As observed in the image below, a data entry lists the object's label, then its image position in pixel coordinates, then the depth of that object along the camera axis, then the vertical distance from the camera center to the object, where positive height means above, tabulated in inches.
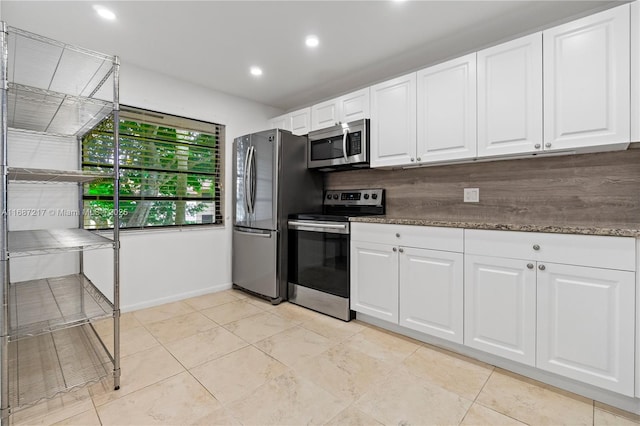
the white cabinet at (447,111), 83.9 +29.2
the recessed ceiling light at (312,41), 91.5 +52.8
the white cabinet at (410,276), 79.4 -19.1
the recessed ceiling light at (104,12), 77.6 +52.4
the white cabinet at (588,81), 63.1 +28.6
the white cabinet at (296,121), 127.9 +40.0
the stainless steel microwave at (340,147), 107.9 +24.6
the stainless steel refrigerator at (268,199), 120.0 +4.8
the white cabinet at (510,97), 73.5 +29.0
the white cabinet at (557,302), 57.9 -19.8
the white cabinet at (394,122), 95.8 +29.5
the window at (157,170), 107.7 +16.3
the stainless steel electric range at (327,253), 104.2 -15.7
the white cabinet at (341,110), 108.9 +38.9
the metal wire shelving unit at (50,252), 52.7 -7.7
